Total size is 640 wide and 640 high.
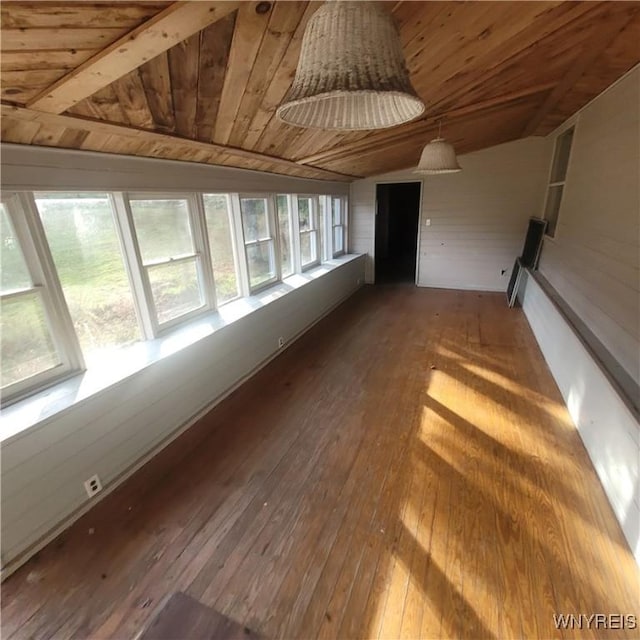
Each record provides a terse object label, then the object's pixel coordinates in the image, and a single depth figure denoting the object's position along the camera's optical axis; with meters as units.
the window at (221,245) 3.23
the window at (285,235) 4.48
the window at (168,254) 2.55
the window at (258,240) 3.73
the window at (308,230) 5.06
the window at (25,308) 1.80
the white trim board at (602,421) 1.82
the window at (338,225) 6.34
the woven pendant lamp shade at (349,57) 0.73
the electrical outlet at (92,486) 2.07
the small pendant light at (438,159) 2.89
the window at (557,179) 4.80
